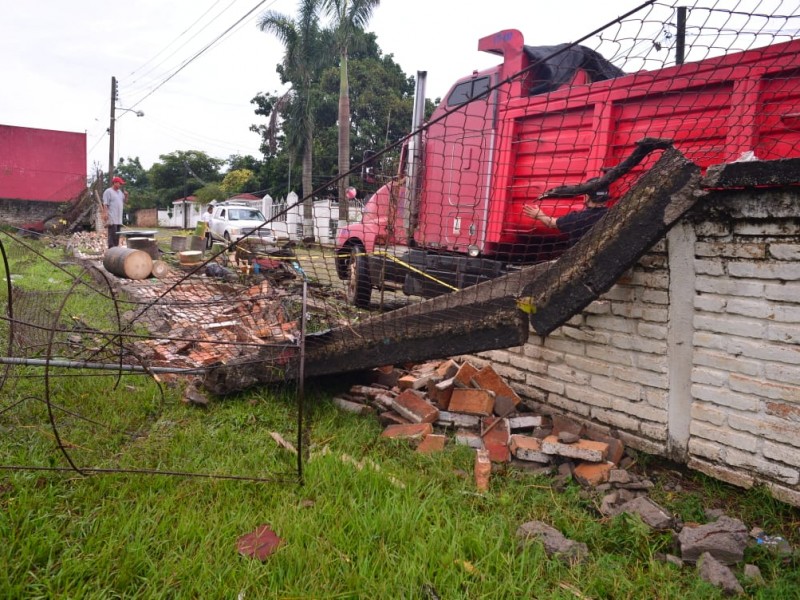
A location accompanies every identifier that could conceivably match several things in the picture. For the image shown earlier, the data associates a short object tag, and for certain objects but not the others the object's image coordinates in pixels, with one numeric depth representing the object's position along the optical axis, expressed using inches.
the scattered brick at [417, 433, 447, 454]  124.8
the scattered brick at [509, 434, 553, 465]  120.1
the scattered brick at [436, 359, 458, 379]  162.4
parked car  726.9
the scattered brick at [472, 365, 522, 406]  146.7
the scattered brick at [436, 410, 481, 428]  137.3
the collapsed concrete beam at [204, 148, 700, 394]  104.0
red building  782.5
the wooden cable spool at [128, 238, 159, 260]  412.5
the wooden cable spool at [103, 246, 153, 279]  353.4
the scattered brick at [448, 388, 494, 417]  138.2
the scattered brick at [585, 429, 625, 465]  120.7
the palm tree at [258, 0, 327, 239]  850.8
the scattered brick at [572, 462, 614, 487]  112.0
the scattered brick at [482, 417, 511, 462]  122.7
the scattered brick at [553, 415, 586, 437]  131.3
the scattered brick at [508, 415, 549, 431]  134.5
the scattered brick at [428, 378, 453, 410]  144.9
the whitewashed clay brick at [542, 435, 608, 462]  115.1
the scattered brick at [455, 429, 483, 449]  129.2
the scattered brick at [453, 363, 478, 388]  151.2
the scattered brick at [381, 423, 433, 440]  129.8
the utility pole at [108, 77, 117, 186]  914.1
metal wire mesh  110.3
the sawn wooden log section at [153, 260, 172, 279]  374.9
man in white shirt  439.5
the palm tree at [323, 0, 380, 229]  751.1
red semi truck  131.1
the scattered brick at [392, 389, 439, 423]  137.8
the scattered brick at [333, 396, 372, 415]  148.3
